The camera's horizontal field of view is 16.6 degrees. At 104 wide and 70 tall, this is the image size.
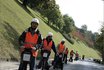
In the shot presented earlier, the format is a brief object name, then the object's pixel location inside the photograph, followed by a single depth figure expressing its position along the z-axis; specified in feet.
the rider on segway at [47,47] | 57.98
